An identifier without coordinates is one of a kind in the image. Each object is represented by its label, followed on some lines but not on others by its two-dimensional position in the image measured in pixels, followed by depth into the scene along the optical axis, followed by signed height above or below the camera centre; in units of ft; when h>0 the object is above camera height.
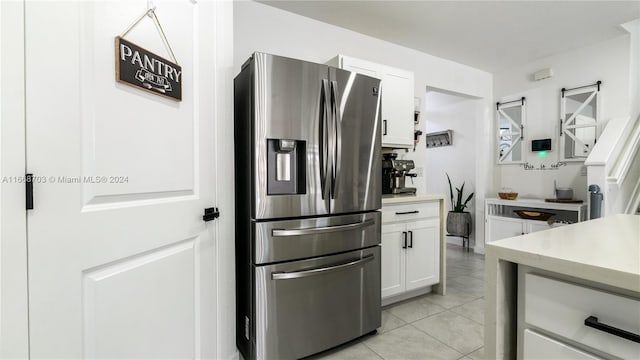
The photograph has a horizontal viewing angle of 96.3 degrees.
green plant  14.65 -1.33
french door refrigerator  5.30 -0.59
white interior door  2.65 -0.12
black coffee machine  9.11 +0.10
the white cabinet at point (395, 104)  8.96 +2.38
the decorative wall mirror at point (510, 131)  13.25 +2.17
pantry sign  3.33 +1.37
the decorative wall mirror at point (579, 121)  11.17 +2.26
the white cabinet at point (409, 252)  7.96 -2.21
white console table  10.85 -1.65
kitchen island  1.87 -0.88
